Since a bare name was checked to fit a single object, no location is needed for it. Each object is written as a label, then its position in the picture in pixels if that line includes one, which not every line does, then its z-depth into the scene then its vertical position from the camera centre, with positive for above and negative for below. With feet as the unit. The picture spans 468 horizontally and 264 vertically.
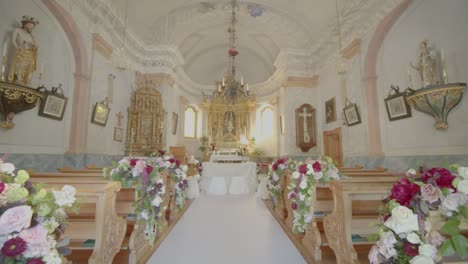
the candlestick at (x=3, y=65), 12.71 +5.08
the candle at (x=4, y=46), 13.03 +6.42
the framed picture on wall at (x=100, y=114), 20.84 +3.79
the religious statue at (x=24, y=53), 13.29 +6.23
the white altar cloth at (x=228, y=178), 22.88 -2.75
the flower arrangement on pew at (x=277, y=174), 15.29 -1.65
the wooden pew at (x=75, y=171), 13.09 -1.15
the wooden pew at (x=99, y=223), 6.69 -2.41
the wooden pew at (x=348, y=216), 6.88 -2.15
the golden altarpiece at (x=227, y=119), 42.86 +6.69
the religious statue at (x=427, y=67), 14.24 +5.74
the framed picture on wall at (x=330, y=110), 28.04 +5.57
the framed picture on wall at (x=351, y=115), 22.15 +3.98
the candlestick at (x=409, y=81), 15.75 +5.29
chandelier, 29.70 +9.39
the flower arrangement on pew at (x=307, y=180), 9.75 -1.25
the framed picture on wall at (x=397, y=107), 16.94 +3.69
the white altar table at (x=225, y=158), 30.71 -0.81
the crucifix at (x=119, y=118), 26.00 +4.11
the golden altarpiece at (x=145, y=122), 28.09 +3.91
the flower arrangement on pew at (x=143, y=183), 9.13 -1.35
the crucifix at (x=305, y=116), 31.50 +5.33
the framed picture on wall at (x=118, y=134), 25.44 +2.18
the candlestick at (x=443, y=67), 13.32 +5.33
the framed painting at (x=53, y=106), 15.85 +3.49
